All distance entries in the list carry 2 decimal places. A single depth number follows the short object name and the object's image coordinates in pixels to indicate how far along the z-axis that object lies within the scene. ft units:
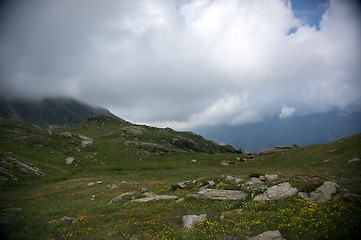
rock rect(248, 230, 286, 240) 53.47
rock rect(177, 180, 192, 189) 119.65
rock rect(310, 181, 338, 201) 73.37
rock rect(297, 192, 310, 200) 75.39
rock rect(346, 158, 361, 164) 159.75
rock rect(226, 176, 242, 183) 108.00
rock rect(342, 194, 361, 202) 65.13
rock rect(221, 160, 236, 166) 283.10
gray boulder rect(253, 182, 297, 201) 79.60
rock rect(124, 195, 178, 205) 96.63
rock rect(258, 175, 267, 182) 109.81
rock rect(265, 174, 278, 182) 107.25
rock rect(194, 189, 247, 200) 87.02
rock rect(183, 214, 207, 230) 65.36
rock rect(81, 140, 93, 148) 346.60
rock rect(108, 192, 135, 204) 105.11
